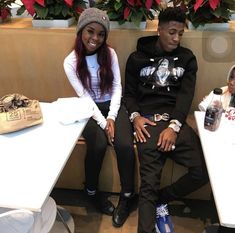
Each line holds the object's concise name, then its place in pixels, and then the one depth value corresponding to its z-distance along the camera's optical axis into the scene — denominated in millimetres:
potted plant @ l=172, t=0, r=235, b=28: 1691
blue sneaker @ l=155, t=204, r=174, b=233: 1547
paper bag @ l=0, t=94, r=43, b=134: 1271
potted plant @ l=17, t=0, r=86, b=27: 1825
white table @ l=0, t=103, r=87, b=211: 979
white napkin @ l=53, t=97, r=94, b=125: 1354
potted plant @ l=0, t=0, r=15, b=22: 1982
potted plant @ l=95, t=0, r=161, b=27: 1753
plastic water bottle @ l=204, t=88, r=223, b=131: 1291
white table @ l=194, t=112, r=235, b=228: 929
